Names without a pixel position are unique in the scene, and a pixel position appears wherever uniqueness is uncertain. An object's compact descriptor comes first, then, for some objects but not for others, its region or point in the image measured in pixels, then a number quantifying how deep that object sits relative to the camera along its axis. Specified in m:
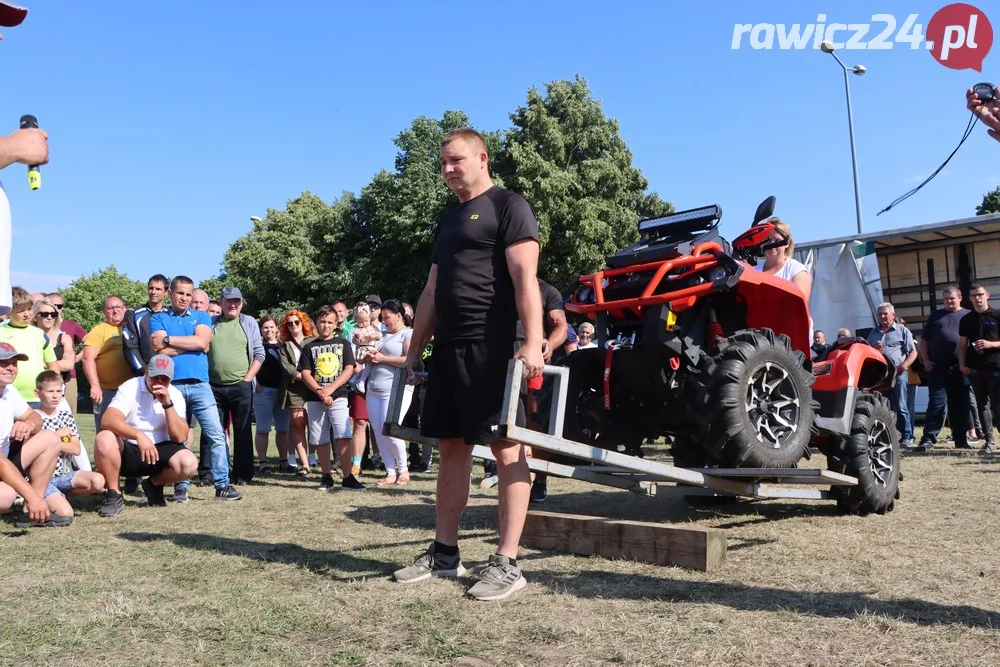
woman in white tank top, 5.42
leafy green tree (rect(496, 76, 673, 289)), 32.38
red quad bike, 4.69
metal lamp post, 25.14
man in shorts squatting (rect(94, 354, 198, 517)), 6.48
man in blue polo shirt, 7.23
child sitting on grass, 6.18
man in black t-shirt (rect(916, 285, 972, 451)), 10.61
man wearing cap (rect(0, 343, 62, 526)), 5.82
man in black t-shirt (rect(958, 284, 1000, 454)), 9.55
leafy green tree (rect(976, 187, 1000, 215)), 45.84
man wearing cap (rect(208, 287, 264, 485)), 8.23
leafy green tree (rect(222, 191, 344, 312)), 42.91
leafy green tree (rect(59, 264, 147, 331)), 42.19
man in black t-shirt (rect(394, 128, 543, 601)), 3.78
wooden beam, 4.11
